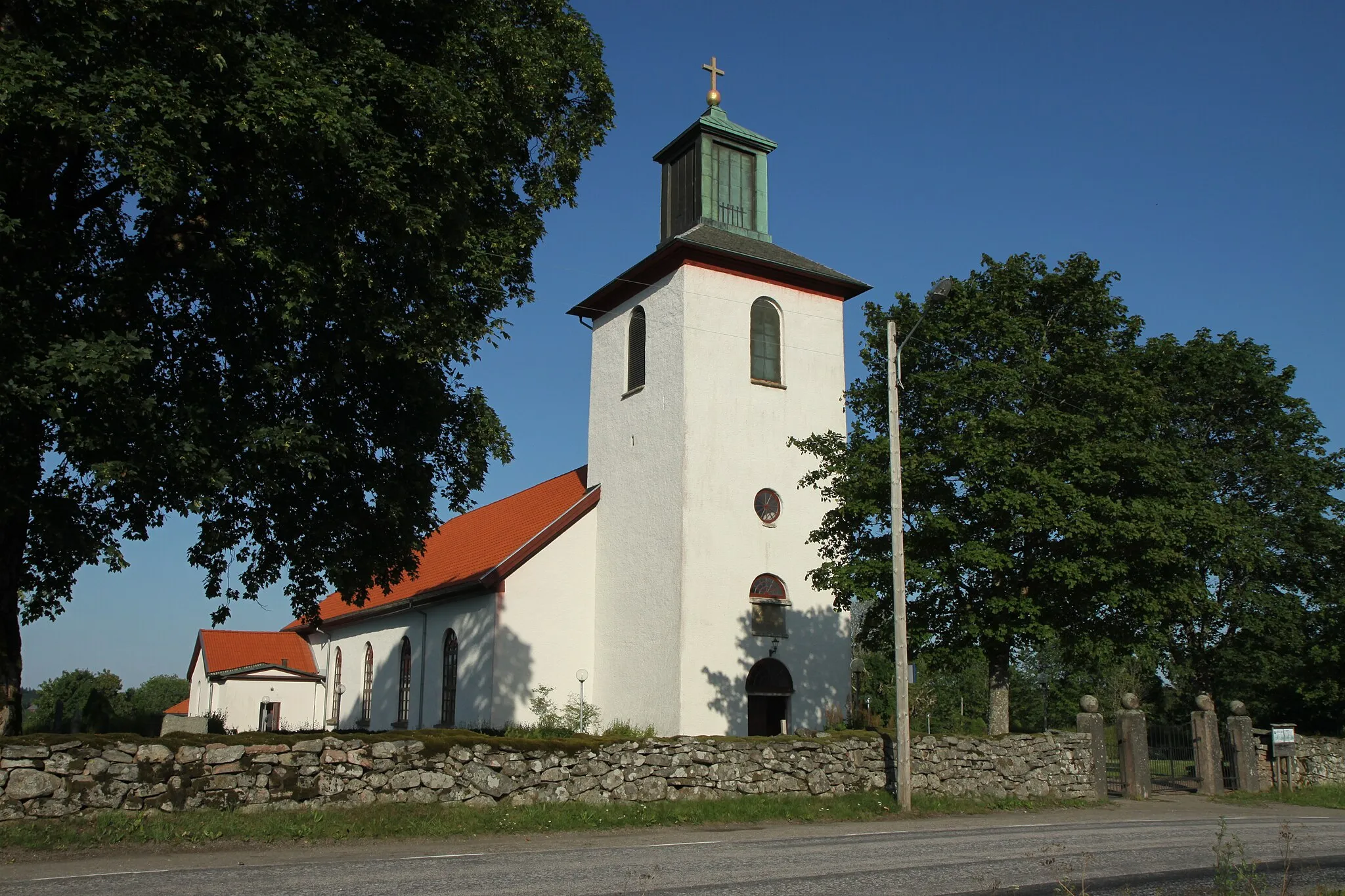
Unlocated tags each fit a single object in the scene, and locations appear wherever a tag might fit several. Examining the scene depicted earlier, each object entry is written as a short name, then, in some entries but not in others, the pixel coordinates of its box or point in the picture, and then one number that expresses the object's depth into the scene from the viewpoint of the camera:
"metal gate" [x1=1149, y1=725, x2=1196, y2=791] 23.20
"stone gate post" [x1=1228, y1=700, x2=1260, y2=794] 22.77
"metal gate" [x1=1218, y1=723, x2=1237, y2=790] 23.16
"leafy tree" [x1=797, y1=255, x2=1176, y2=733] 17.91
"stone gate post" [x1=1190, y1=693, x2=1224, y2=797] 22.23
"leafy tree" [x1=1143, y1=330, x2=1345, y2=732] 28.23
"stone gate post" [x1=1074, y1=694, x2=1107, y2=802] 19.75
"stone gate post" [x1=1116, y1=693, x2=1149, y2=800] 20.70
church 23.34
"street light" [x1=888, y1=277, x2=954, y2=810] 15.98
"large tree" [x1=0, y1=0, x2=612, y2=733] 11.70
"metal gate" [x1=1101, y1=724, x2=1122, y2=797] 22.46
